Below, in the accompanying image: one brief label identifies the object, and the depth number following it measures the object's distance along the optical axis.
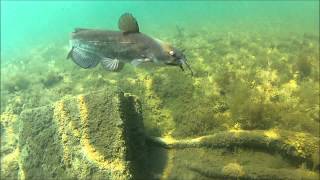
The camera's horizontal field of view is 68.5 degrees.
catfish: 2.48
